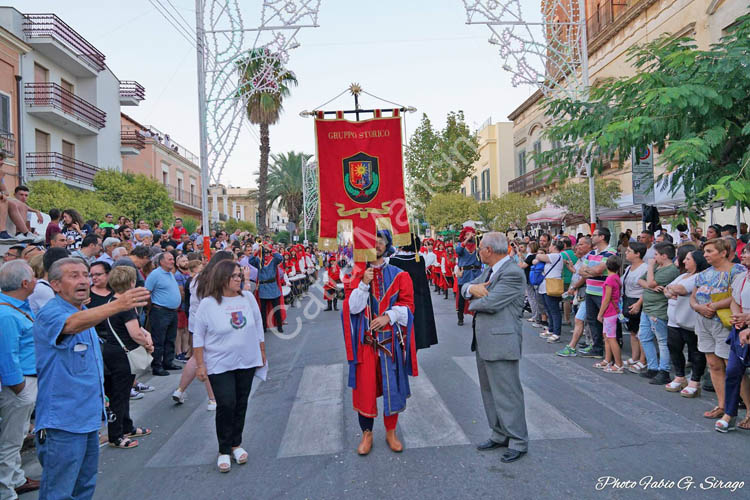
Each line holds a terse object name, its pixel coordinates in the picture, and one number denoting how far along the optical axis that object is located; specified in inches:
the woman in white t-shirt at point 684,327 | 239.8
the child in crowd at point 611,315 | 291.6
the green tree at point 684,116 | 252.5
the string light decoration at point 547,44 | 474.3
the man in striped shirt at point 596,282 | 316.2
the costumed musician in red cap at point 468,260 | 436.8
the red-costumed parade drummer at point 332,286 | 470.6
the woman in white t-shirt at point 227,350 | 177.5
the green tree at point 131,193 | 957.8
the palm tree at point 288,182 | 1898.4
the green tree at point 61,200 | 699.4
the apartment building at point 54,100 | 810.8
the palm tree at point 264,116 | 1083.3
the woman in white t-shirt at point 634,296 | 289.3
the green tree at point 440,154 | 1241.4
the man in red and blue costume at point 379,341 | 184.5
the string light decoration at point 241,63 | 449.1
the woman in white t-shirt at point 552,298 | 388.8
